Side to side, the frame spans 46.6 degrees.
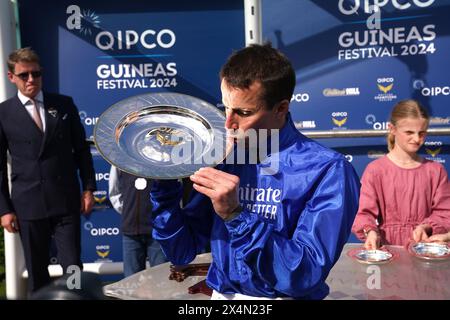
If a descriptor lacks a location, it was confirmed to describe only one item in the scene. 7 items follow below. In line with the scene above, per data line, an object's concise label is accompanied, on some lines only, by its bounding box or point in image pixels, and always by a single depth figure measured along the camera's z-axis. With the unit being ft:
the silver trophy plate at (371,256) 8.16
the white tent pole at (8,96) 13.99
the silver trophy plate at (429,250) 8.13
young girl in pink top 9.71
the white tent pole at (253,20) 13.41
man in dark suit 12.60
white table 6.90
